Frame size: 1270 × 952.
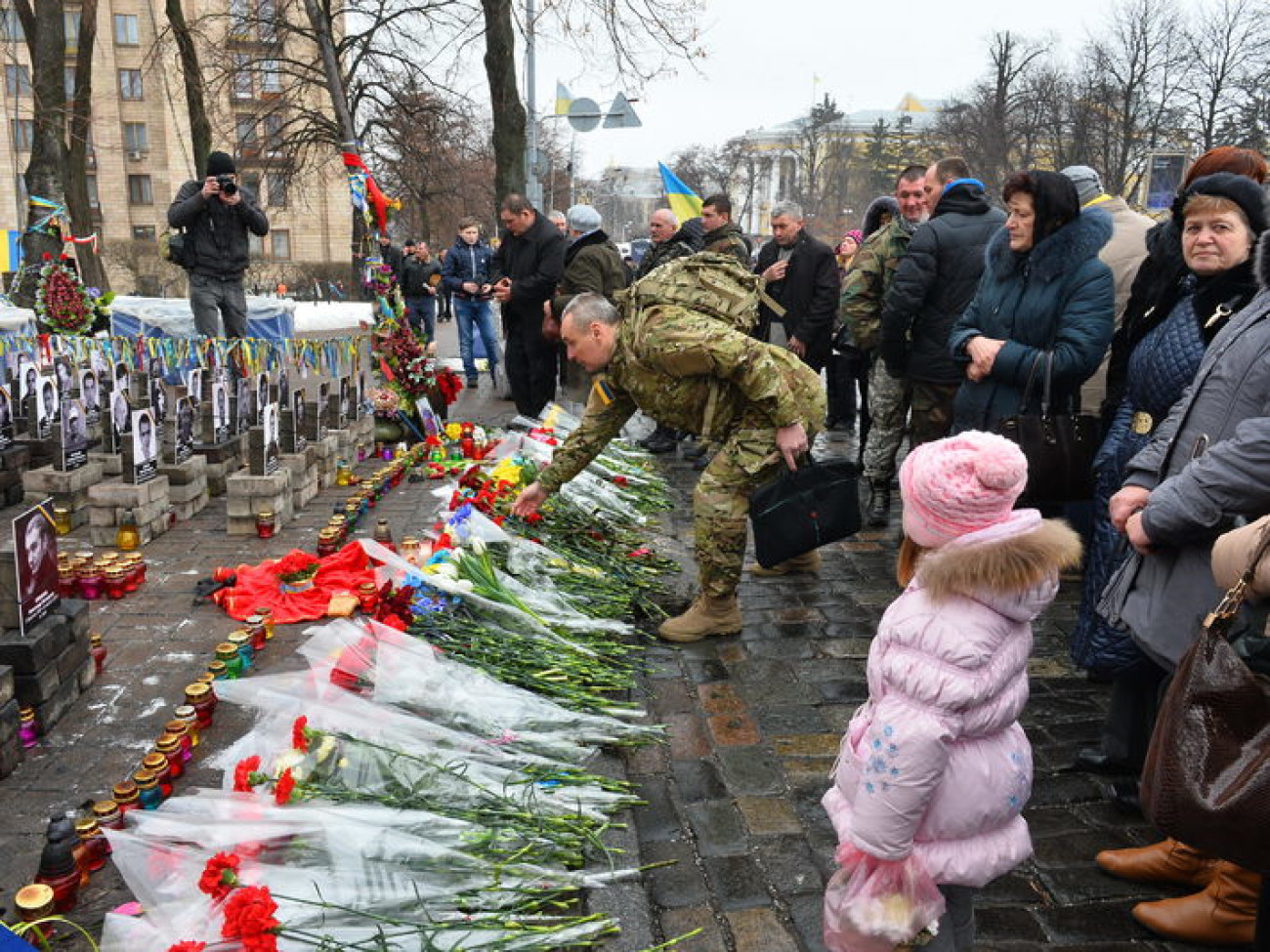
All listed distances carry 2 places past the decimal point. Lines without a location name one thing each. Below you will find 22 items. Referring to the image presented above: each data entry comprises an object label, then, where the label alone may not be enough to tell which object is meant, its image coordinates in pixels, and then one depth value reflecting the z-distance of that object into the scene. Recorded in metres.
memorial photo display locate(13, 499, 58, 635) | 3.29
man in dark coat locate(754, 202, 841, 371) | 7.52
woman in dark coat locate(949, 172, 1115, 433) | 4.05
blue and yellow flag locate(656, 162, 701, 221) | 9.13
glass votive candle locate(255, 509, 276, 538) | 5.63
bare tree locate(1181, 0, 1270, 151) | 26.66
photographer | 8.51
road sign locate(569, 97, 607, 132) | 13.35
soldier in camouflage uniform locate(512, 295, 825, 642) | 4.07
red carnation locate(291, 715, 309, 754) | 2.63
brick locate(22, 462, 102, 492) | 5.85
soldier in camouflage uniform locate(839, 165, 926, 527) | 5.91
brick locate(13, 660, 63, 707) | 3.24
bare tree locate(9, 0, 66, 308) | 12.98
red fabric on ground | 4.41
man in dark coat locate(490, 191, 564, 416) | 8.04
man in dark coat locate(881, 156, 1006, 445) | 5.22
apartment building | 45.19
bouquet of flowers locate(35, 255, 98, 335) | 9.85
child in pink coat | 1.96
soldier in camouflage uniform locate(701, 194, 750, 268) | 7.25
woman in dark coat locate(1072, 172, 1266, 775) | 2.97
